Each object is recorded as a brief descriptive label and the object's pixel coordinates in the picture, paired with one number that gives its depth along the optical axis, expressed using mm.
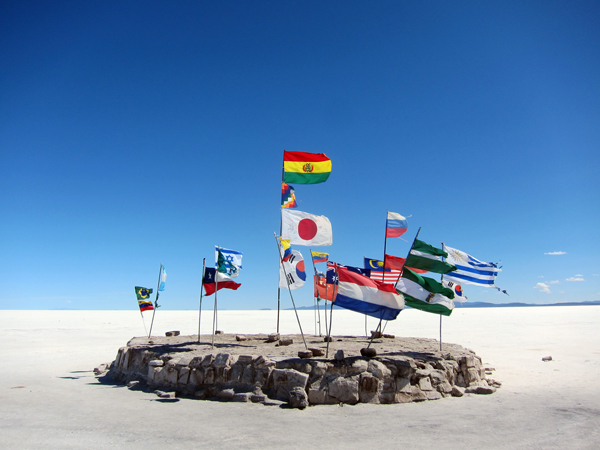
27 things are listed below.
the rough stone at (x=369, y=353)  11953
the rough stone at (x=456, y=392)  11859
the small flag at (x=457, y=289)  15133
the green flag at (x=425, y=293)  12898
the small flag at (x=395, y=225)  15727
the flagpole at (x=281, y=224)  16069
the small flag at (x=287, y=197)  17186
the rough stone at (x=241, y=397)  11133
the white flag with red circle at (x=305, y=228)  15977
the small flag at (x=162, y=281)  17828
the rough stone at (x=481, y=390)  12289
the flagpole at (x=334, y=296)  11977
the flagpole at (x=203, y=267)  15430
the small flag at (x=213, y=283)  15188
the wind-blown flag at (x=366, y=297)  12125
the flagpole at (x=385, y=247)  15023
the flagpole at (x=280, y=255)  13522
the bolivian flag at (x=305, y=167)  17609
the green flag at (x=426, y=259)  13469
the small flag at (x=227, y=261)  15176
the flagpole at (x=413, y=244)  13527
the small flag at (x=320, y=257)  18688
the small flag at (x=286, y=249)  15477
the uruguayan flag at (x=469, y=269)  15289
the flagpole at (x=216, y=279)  14810
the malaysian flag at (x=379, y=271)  15555
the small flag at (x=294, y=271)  15672
